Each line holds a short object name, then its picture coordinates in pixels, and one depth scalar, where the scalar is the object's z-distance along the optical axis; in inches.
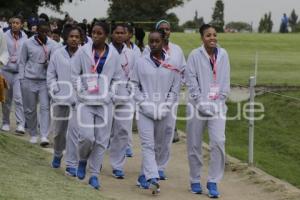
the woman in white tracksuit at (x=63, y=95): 395.9
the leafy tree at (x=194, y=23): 2723.2
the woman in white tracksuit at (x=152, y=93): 361.7
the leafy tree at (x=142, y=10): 2449.6
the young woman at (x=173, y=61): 372.8
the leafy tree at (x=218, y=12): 3161.9
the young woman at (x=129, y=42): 431.7
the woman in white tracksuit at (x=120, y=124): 404.2
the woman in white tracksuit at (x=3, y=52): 508.4
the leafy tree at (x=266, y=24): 2802.7
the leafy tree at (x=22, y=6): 1519.8
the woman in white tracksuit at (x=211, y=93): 360.8
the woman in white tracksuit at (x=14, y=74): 530.6
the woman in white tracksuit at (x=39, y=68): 485.7
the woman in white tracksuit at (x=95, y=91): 361.4
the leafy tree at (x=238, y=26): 3317.4
